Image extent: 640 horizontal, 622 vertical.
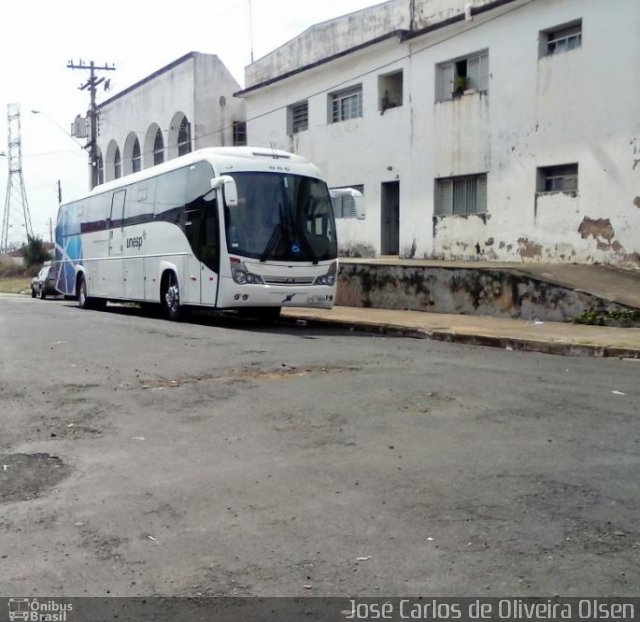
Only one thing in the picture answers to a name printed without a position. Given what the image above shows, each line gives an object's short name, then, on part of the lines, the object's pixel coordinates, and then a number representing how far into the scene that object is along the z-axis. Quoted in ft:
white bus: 48.83
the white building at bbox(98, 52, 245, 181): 112.68
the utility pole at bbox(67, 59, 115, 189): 137.28
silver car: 118.52
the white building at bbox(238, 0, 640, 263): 56.08
